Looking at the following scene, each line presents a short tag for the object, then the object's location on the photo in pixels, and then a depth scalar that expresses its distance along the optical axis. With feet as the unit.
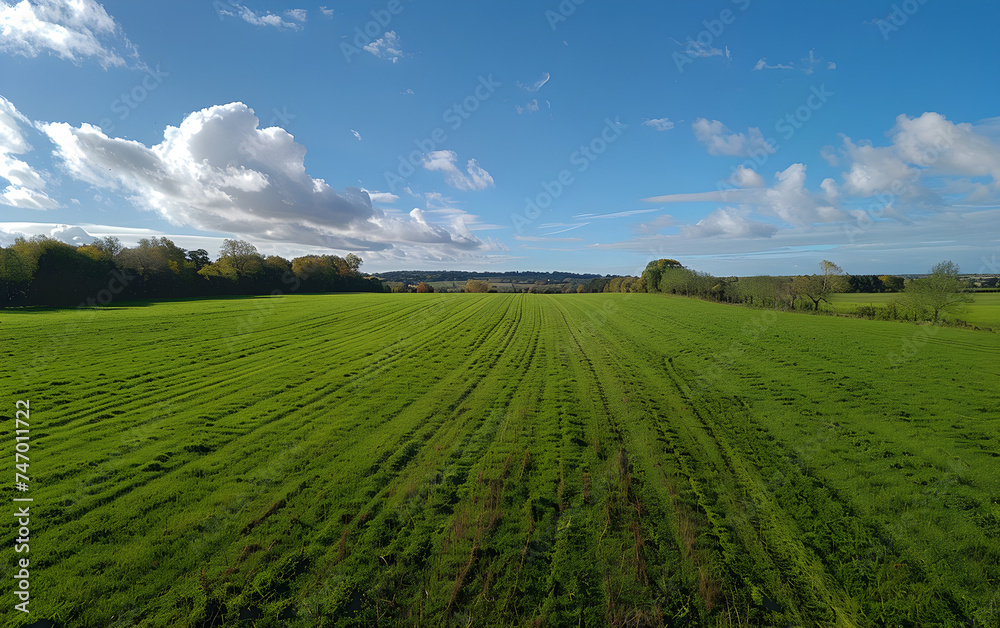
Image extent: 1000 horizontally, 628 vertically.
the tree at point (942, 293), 115.14
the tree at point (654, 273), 330.07
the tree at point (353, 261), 388.96
